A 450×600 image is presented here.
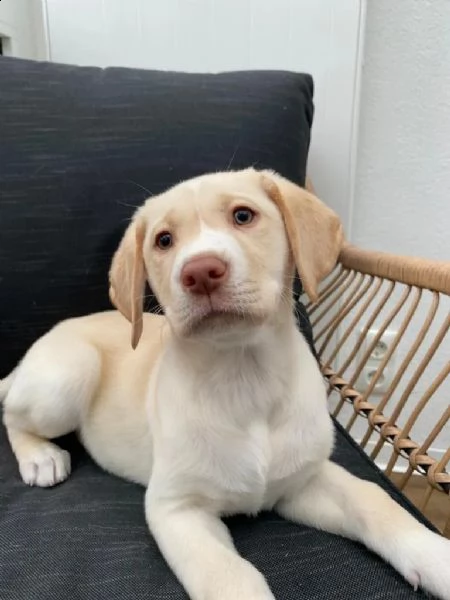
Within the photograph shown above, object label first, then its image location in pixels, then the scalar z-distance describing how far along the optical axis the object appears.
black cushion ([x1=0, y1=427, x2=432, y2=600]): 0.66
